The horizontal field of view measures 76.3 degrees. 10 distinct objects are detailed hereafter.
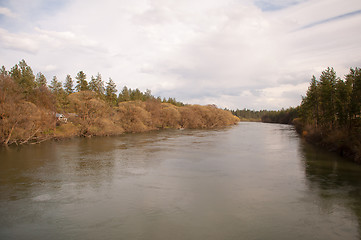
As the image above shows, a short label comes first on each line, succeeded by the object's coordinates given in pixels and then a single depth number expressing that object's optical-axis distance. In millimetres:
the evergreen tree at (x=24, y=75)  51797
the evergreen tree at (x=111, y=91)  77938
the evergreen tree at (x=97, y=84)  74500
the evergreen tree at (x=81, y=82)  70438
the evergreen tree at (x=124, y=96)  90088
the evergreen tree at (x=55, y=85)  67750
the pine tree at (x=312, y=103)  41656
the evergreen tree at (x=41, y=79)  64725
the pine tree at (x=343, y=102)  27766
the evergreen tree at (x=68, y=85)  72000
